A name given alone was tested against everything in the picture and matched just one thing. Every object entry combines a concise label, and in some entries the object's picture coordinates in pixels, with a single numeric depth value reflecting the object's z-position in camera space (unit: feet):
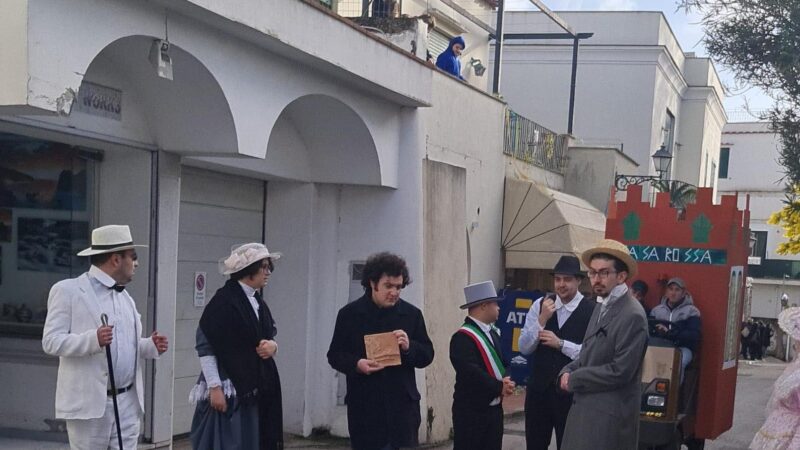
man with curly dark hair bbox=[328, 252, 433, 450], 20.72
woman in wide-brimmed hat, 19.52
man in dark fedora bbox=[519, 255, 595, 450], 23.35
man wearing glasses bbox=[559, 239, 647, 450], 19.30
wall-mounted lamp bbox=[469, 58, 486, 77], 61.11
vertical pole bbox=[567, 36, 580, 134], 65.74
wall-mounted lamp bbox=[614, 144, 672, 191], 58.39
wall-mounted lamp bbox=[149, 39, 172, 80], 21.70
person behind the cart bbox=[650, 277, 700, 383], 29.09
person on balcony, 43.27
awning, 48.52
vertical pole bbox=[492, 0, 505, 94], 51.52
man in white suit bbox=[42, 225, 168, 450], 17.48
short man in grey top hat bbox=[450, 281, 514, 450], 20.80
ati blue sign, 34.50
